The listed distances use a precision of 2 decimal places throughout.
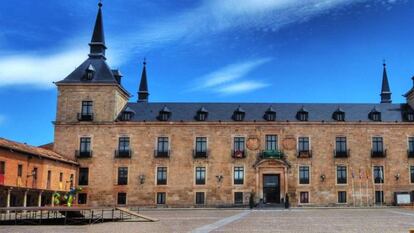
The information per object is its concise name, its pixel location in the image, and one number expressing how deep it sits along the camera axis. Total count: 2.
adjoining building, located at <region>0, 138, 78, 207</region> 35.56
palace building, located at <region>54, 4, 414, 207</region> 49.22
